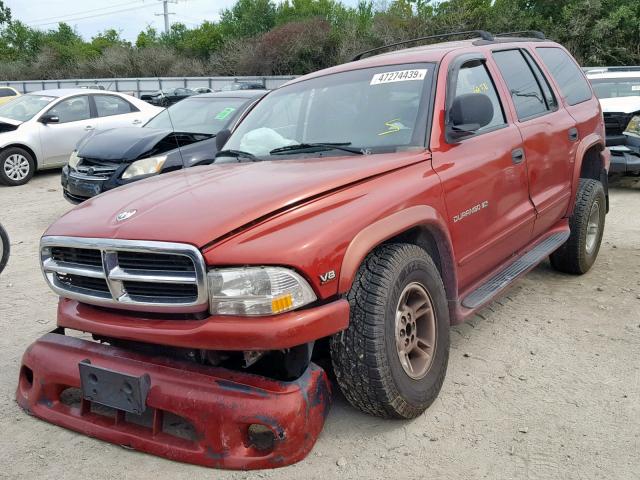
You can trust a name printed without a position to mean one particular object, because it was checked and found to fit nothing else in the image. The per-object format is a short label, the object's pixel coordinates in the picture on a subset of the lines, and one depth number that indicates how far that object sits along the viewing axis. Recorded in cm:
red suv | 270
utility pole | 7150
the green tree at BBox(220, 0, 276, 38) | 5866
